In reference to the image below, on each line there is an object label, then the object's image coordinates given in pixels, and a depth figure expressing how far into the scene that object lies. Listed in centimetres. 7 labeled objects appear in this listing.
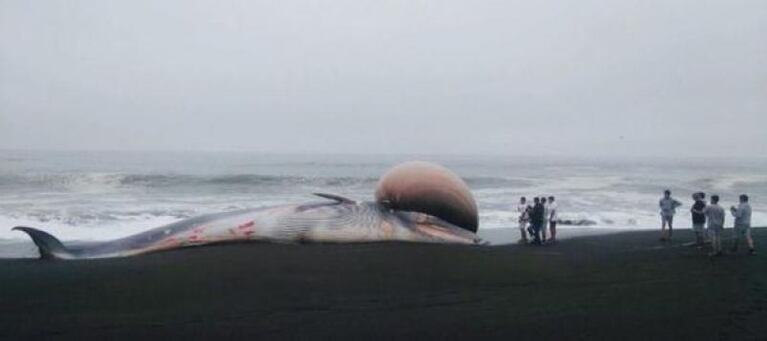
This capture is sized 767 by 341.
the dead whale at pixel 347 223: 1101
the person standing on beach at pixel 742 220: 1159
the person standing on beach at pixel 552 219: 1397
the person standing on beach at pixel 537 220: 1348
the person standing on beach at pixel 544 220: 1368
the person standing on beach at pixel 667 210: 1401
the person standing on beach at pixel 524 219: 1398
